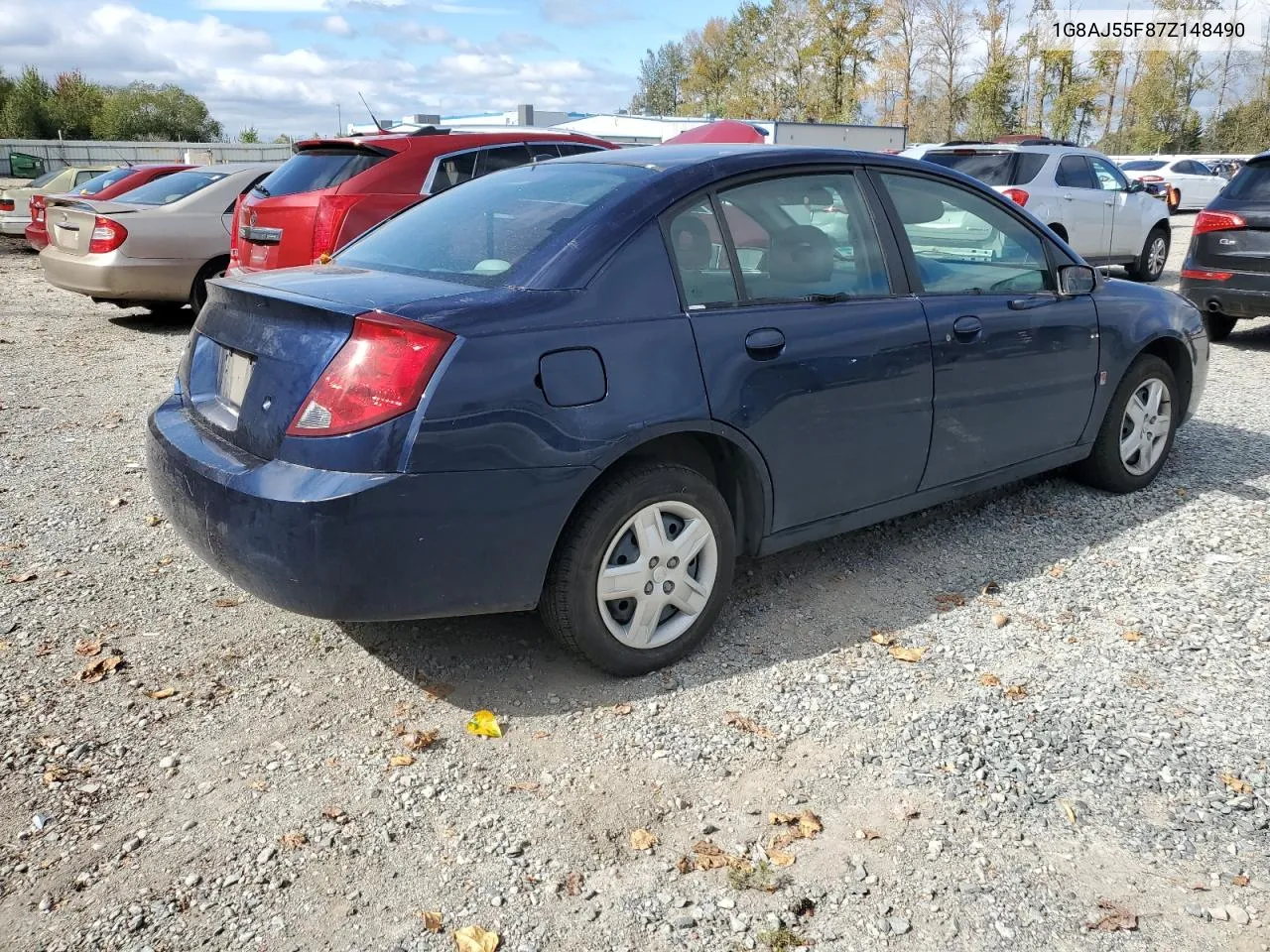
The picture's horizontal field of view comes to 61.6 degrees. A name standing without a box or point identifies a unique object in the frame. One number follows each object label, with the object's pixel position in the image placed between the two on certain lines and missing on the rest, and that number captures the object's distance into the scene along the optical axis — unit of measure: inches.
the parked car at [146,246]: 405.1
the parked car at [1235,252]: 339.3
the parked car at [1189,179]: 1237.7
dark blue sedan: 118.0
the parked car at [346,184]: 300.8
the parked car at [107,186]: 525.0
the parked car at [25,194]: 720.3
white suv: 491.8
